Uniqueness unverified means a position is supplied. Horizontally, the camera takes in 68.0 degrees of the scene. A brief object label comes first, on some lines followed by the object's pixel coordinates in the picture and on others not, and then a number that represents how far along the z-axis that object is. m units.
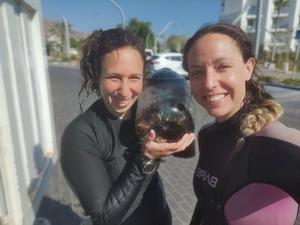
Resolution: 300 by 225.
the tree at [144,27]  42.42
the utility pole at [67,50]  33.10
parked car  14.84
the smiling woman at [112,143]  1.07
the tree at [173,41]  47.70
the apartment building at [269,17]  38.94
